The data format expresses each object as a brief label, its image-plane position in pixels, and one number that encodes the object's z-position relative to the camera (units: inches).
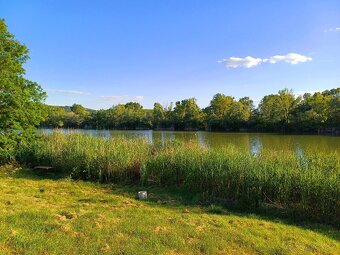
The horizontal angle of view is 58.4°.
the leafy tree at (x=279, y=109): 2512.2
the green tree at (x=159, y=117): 3329.2
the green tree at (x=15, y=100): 432.8
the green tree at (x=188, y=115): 3169.3
